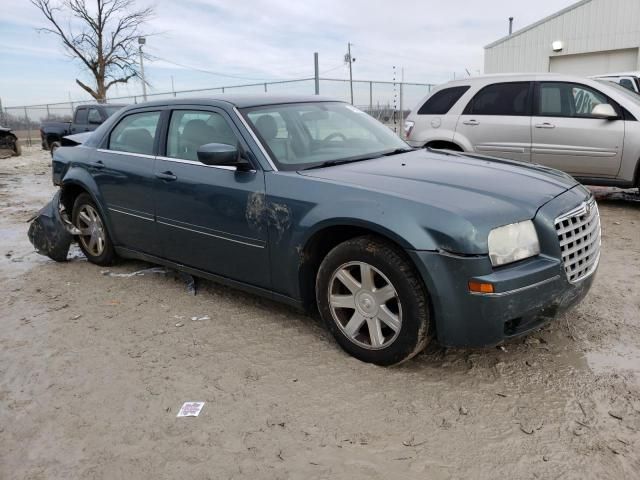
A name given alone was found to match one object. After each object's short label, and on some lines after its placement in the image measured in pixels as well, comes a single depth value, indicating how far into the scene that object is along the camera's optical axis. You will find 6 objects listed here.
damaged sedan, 2.87
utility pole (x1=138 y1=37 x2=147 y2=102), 28.73
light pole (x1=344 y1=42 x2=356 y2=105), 26.94
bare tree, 26.91
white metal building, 19.98
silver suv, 7.00
